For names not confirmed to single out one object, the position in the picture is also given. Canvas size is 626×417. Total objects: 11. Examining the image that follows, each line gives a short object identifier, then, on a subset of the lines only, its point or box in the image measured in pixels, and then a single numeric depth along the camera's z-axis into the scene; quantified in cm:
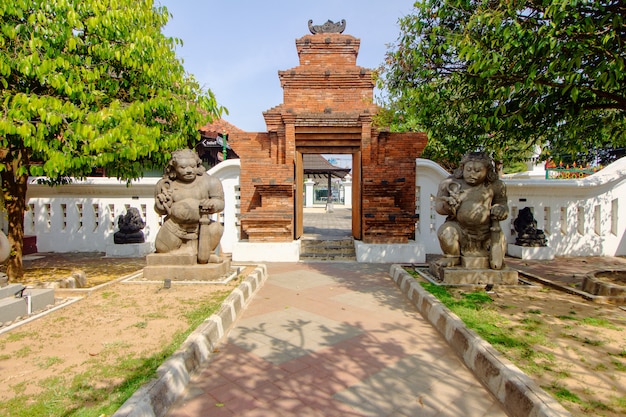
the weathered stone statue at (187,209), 607
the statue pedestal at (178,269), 599
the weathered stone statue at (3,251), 444
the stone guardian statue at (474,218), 579
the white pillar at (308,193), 3734
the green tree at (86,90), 435
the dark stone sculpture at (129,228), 903
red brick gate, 877
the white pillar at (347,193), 3672
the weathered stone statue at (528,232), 859
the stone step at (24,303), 410
